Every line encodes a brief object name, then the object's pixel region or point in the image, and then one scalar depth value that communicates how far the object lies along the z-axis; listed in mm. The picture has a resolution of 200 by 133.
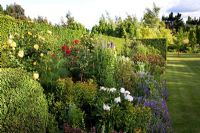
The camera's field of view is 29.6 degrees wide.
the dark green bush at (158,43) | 29203
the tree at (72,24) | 28312
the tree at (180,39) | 46250
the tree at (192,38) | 51125
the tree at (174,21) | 93250
